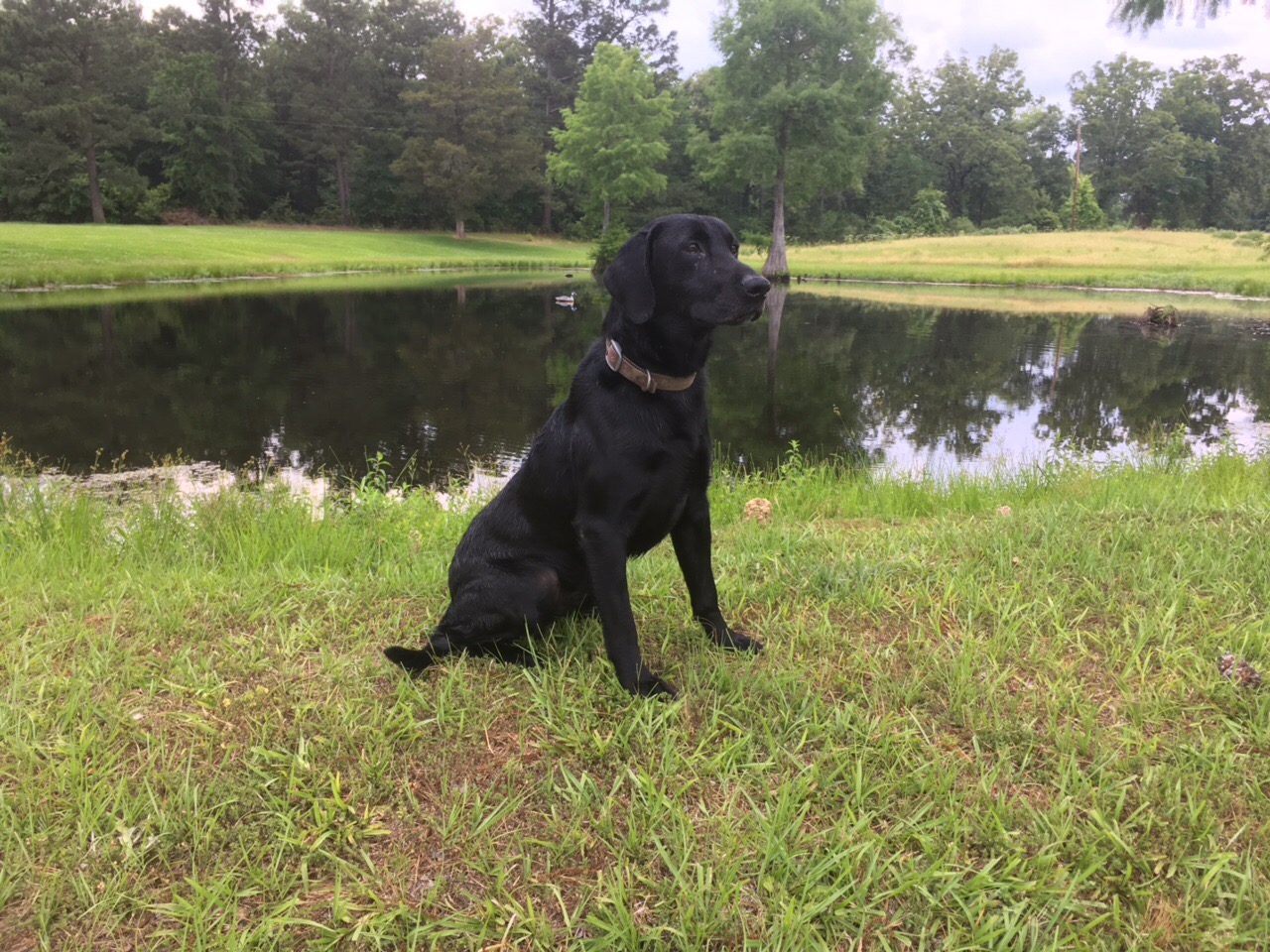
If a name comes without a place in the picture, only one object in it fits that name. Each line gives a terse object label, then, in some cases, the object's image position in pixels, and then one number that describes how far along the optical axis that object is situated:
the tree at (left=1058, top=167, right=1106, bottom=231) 61.66
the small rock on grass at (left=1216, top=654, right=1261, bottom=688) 2.60
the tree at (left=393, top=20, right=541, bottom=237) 52.22
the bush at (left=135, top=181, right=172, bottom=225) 46.19
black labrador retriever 2.51
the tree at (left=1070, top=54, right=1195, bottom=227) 68.62
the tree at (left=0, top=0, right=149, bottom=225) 42.19
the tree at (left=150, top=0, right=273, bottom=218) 49.78
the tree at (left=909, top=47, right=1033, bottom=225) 67.81
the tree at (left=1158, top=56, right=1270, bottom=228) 68.31
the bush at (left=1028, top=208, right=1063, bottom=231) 63.47
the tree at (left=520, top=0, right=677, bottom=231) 67.69
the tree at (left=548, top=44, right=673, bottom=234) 45.28
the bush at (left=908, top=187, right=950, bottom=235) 60.16
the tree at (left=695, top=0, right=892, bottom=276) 37.84
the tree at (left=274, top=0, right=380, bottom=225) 55.84
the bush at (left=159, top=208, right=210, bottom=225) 47.84
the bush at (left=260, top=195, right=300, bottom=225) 54.58
